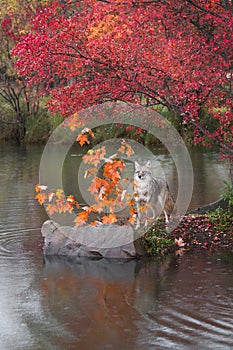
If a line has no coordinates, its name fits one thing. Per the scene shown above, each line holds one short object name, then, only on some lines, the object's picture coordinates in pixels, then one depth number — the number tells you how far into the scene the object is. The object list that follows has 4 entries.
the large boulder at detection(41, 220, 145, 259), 10.40
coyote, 11.13
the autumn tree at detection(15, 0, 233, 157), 10.50
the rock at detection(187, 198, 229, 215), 12.76
